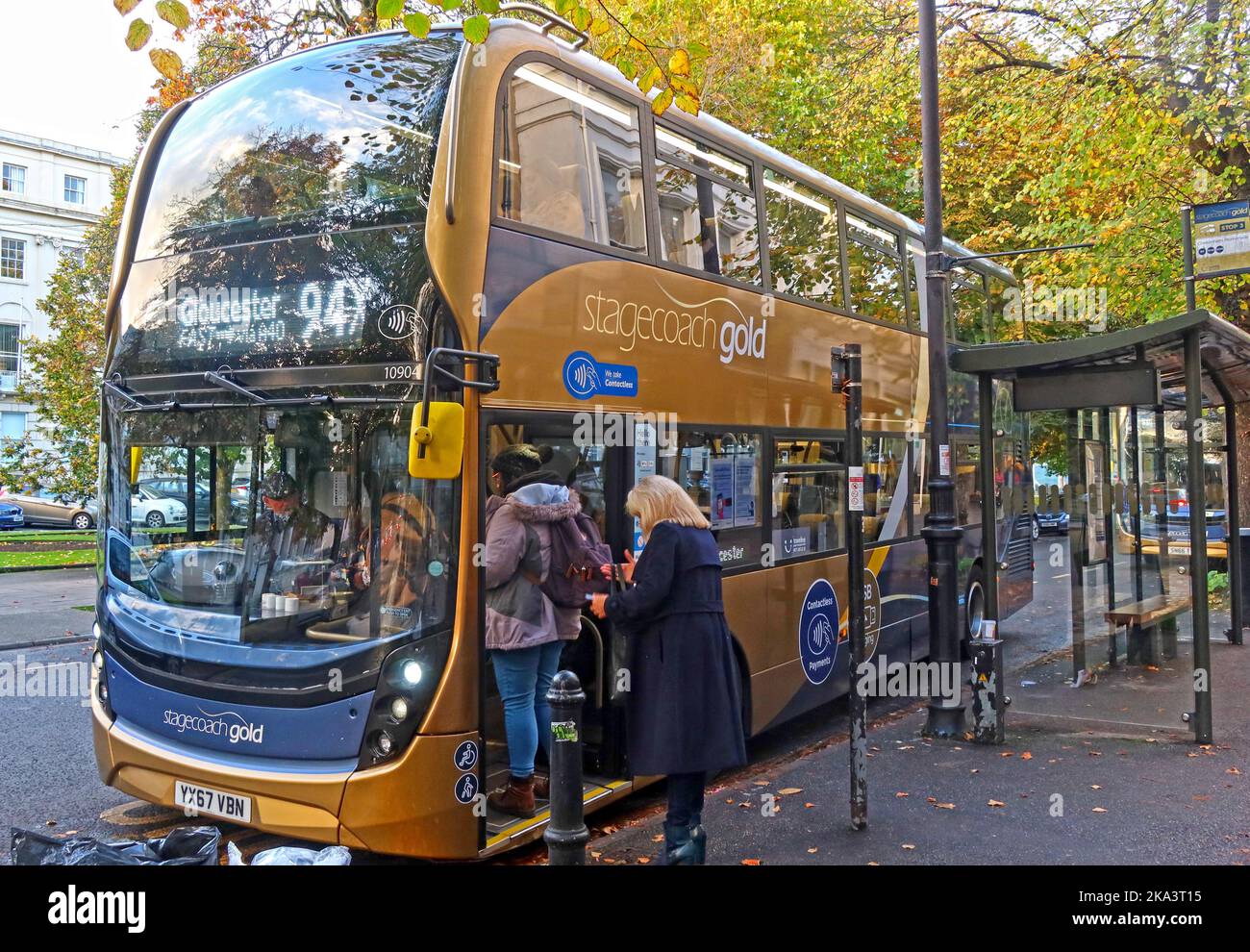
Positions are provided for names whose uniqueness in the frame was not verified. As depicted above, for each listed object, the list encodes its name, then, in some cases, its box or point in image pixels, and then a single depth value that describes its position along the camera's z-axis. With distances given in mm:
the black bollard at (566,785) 4441
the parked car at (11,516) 31125
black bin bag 3664
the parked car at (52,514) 31281
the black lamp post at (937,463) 8297
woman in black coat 4625
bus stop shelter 7695
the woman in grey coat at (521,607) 5617
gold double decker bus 4863
